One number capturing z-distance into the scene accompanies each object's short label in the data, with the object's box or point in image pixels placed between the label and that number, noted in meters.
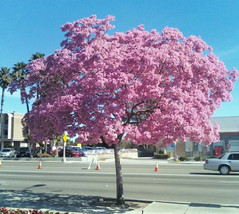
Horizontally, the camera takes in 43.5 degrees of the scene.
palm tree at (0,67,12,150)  51.06
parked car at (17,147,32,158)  45.66
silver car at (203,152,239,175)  19.31
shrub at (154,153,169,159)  40.69
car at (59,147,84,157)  41.22
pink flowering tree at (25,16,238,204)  7.96
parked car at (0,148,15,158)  48.81
